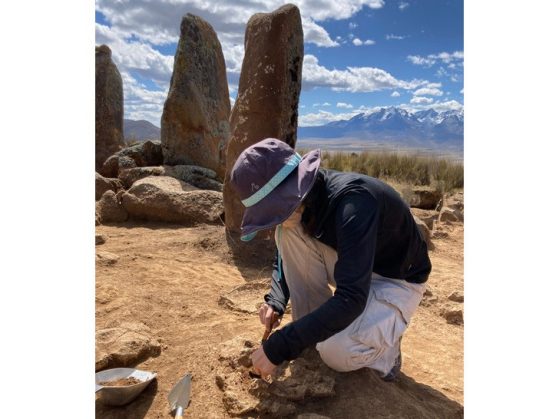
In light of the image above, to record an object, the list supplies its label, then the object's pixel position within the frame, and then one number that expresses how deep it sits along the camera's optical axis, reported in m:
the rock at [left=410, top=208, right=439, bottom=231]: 6.50
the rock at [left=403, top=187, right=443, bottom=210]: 7.84
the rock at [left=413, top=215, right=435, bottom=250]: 5.33
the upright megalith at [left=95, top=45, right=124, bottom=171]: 9.71
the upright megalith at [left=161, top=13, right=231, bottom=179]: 8.27
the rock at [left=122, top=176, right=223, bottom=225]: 6.19
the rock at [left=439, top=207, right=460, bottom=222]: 6.99
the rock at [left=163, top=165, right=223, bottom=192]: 7.45
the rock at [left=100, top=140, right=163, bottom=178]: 8.24
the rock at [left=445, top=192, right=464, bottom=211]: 7.64
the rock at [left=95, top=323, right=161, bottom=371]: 2.38
